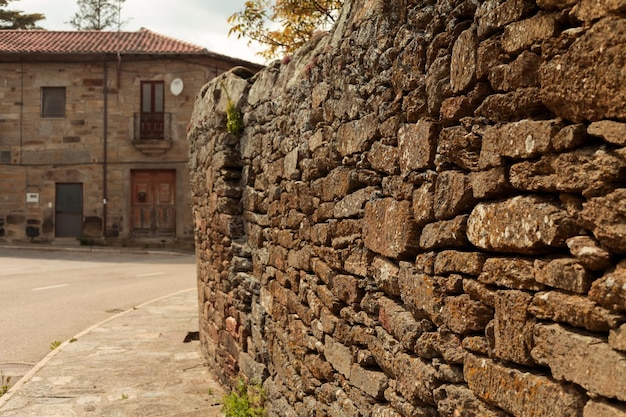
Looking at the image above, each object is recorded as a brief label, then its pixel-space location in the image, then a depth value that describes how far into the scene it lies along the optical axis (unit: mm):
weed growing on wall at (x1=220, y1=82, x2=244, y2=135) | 5430
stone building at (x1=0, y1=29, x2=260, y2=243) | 22953
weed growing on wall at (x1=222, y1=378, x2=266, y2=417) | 4795
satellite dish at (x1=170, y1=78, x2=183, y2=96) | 22656
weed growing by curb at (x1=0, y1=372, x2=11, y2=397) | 6316
